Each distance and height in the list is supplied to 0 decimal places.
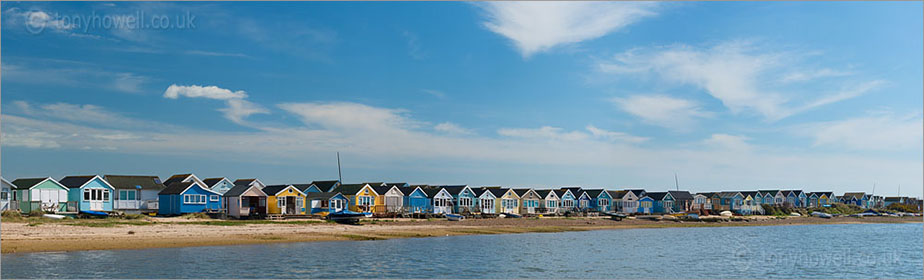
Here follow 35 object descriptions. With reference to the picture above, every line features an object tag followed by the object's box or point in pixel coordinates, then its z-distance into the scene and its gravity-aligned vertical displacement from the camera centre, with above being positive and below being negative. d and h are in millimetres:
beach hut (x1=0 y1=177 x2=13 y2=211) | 64250 -1282
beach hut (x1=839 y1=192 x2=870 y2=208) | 168875 -7395
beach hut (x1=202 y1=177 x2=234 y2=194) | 82912 -1254
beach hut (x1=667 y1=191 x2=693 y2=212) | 123188 -5553
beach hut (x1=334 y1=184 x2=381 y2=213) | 83375 -2830
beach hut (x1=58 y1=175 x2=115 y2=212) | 67812 -1609
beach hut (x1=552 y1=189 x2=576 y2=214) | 108544 -4479
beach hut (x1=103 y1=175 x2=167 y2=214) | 72812 -1927
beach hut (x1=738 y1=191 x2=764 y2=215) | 131250 -6686
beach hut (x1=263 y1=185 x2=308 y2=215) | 73625 -2779
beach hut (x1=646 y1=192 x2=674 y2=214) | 120000 -5526
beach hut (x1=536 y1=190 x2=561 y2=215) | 105125 -4577
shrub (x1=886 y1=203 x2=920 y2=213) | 153750 -8699
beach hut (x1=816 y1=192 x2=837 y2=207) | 157250 -6794
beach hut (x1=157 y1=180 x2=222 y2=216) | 70000 -2421
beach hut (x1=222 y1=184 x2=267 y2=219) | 70250 -2690
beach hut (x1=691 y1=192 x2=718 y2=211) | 127088 -5820
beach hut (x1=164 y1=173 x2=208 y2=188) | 82350 -527
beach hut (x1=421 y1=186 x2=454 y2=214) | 91375 -3565
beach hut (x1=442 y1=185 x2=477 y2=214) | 94706 -3552
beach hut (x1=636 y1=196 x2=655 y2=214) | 117075 -5640
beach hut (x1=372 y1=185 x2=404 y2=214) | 86312 -3182
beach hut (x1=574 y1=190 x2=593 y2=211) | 110981 -4598
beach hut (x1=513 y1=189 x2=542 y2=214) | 103875 -4244
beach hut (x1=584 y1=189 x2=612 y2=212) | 112350 -4782
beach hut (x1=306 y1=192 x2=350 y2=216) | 78750 -3186
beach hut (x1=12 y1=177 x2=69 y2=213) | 65188 -1795
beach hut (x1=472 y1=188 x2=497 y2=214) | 97750 -4032
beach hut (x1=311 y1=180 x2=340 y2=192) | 93250 -1650
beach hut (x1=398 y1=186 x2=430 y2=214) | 88875 -3514
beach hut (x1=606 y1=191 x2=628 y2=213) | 114188 -5058
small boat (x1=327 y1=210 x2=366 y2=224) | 67750 -4095
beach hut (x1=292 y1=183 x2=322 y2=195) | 85850 -1822
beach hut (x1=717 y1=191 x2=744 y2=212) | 133875 -5945
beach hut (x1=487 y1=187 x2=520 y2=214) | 100312 -4126
